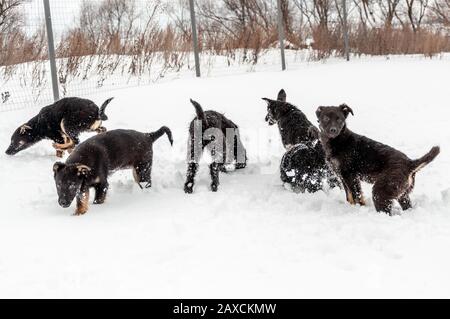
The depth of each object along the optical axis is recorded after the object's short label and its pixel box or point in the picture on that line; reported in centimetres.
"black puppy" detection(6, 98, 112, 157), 805
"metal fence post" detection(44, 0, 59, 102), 998
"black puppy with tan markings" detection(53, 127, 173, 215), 548
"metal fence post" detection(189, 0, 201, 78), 1272
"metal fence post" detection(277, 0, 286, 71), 1429
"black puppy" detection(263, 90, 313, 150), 688
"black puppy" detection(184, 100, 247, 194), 635
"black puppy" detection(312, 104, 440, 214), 487
